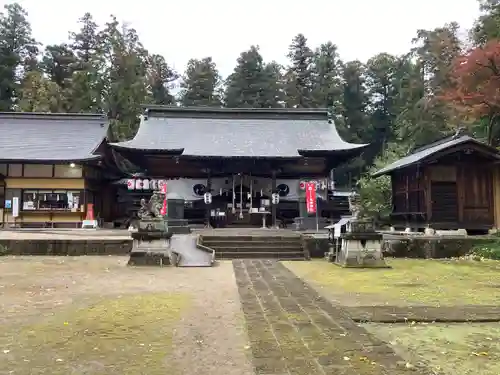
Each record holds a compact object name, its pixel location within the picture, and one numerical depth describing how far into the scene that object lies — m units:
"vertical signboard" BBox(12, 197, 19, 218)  23.50
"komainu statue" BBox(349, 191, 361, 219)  11.29
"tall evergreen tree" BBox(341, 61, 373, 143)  48.81
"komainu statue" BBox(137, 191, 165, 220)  11.53
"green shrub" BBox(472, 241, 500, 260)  12.55
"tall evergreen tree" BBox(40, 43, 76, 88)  48.28
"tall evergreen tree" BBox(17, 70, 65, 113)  36.25
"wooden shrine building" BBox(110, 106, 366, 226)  21.77
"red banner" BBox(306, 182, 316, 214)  19.52
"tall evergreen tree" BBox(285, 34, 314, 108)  48.34
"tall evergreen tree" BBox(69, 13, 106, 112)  38.53
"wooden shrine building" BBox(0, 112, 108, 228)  23.84
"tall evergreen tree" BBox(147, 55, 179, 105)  49.59
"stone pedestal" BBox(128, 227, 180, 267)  11.03
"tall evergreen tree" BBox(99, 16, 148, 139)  37.78
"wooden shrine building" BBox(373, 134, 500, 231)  17.59
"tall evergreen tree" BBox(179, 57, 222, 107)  49.91
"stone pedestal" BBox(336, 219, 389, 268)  10.97
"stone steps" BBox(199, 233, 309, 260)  13.07
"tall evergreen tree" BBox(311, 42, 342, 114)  46.84
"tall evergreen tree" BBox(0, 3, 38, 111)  44.84
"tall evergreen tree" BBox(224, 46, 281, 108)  49.59
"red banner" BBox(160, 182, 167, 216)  22.01
